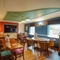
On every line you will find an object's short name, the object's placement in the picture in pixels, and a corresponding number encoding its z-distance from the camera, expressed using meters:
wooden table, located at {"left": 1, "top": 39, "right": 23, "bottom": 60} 2.73
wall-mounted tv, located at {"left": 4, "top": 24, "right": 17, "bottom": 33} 8.76
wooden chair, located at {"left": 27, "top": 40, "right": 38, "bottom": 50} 4.92
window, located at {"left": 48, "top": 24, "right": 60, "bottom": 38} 5.62
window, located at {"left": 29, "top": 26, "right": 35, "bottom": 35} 8.73
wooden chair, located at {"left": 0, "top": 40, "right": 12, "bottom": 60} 2.72
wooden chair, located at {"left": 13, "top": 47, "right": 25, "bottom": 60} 3.02
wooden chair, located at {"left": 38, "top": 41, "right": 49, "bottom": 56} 3.83
